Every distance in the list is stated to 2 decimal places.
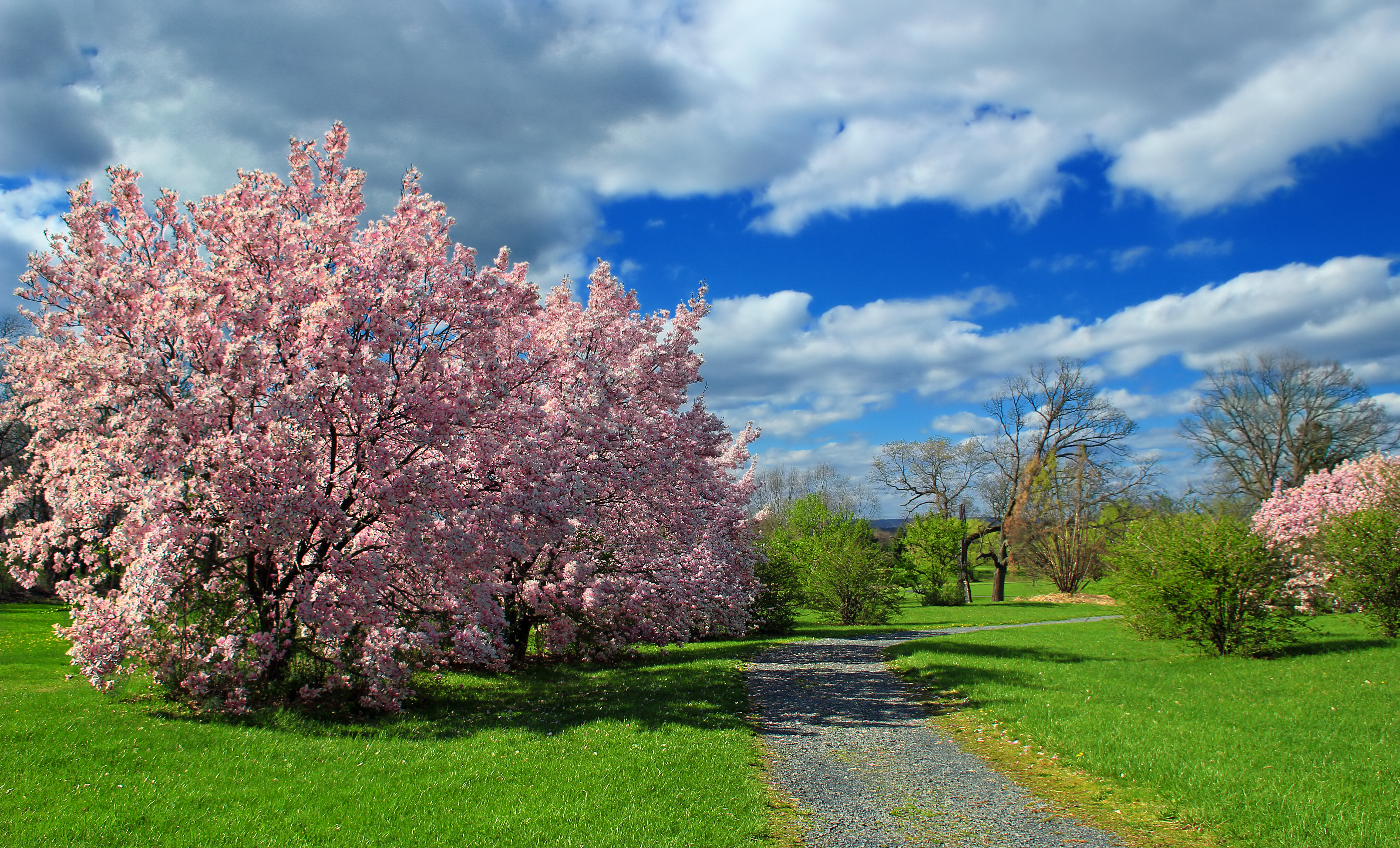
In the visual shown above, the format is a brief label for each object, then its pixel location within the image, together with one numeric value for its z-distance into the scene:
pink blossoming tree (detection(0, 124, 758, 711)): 8.32
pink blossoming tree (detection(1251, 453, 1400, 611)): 18.62
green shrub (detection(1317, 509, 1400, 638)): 16.23
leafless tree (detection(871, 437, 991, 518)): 49.34
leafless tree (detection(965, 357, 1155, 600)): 44.91
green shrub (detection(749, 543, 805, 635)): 26.31
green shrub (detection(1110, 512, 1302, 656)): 15.30
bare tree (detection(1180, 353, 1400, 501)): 37.78
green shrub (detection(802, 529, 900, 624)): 30.27
